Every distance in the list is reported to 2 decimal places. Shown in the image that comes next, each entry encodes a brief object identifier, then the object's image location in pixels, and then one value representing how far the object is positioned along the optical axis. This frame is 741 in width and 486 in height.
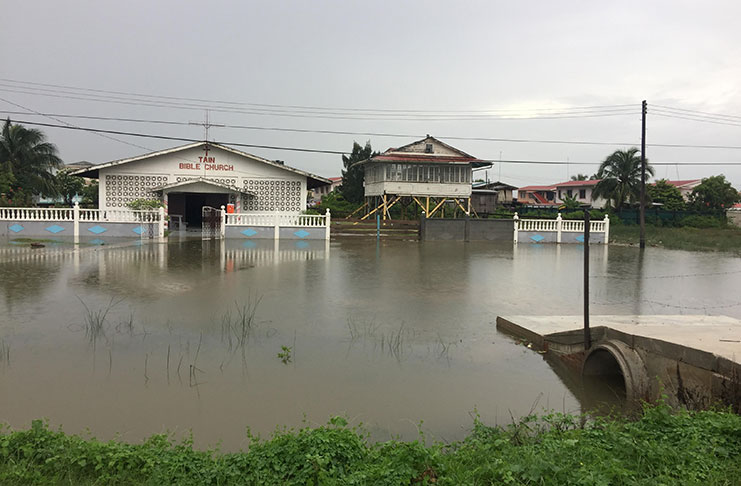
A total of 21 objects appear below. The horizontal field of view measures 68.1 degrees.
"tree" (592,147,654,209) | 40.94
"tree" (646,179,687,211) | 43.96
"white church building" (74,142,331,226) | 26.62
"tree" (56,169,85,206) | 47.28
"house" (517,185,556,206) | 61.92
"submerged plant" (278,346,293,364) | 6.34
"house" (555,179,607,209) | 52.75
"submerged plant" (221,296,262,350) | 7.04
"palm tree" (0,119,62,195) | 37.44
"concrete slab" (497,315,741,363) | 5.26
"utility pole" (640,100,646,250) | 24.78
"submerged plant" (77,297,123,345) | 7.15
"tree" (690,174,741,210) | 42.00
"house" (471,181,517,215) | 47.03
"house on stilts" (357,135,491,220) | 32.03
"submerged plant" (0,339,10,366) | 5.98
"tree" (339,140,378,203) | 41.94
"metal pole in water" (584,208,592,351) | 6.40
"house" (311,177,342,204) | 68.75
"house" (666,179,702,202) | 51.62
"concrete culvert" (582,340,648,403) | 5.26
